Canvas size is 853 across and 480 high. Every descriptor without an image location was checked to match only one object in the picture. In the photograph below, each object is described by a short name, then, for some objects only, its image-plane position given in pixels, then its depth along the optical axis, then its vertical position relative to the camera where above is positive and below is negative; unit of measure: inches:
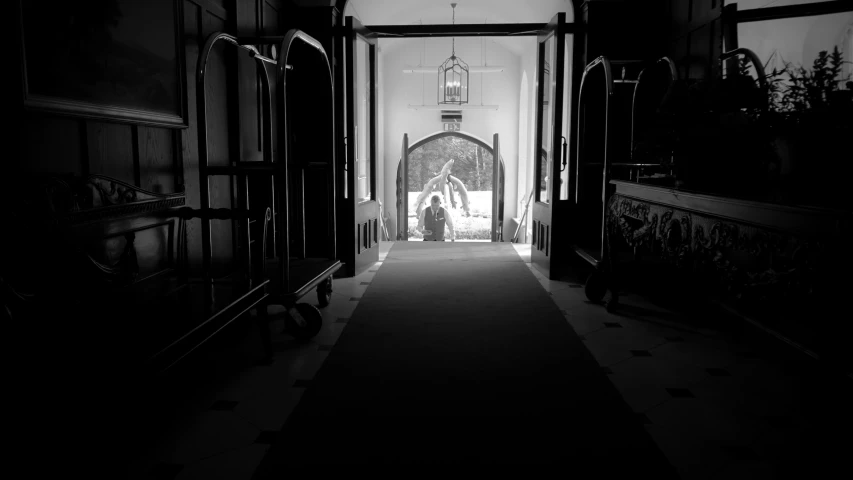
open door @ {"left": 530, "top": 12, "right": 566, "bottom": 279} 209.5 +9.1
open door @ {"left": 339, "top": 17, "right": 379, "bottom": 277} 214.7 -2.2
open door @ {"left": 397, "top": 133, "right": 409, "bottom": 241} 474.8 -14.6
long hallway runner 86.1 -37.9
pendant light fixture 430.6 +76.8
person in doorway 568.4 -35.0
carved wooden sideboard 74.2 -10.8
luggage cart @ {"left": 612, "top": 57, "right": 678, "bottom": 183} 176.7 +26.5
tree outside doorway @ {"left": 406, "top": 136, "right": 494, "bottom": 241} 713.6 +10.6
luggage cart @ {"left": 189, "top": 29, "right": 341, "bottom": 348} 121.7 -6.7
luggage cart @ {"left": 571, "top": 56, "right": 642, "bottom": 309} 207.9 +13.2
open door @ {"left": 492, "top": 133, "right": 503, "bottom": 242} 457.1 -0.7
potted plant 92.1 +7.6
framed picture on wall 88.2 +22.0
